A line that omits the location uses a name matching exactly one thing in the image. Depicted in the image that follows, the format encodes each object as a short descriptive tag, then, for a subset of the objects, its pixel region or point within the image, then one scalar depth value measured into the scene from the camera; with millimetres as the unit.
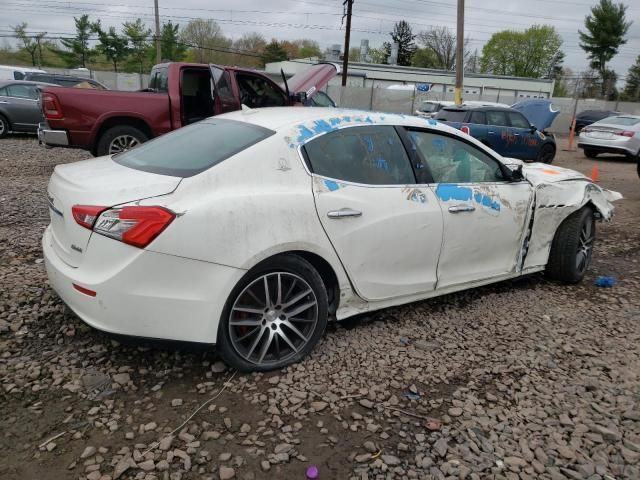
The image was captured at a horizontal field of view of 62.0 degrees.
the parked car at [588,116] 31562
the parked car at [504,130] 13008
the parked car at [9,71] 18442
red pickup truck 8016
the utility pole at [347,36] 24562
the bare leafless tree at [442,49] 72375
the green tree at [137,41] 50062
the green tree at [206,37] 60531
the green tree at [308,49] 73750
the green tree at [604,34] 54344
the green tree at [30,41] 46709
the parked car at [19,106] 13047
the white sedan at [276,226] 2666
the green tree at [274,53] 59522
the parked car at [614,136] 15812
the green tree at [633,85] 60188
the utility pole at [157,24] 32831
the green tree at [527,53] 77562
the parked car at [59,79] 15774
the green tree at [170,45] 50047
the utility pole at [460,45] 19203
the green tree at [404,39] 77875
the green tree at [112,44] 48531
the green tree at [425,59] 73812
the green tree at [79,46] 48531
